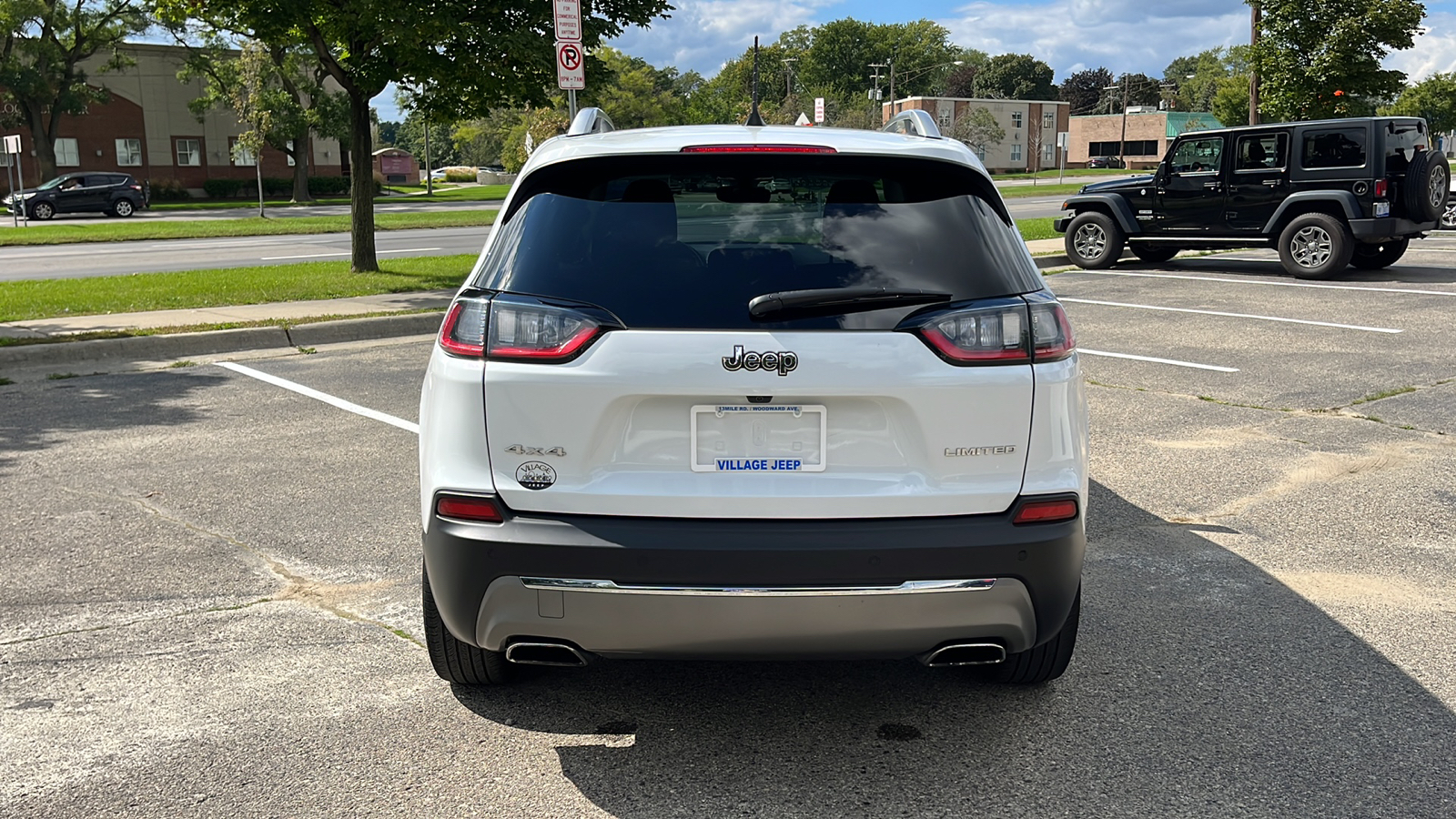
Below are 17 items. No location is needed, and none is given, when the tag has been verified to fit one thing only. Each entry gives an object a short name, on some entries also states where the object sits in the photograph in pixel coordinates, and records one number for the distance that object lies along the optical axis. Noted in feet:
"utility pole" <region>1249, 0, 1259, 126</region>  89.18
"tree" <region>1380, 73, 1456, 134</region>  259.80
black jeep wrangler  48.75
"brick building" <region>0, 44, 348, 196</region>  183.21
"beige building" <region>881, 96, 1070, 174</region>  316.40
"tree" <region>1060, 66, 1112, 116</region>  493.77
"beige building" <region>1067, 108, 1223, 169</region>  324.19
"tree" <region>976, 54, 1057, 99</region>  479.00
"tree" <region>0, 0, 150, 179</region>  152.76
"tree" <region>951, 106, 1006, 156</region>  255.91
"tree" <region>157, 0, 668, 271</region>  43.60
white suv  9.64
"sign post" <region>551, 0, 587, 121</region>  39.01
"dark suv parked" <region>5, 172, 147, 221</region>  126.21
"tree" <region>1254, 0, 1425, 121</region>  85.20
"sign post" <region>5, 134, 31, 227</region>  111.24
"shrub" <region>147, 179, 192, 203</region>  174.50
